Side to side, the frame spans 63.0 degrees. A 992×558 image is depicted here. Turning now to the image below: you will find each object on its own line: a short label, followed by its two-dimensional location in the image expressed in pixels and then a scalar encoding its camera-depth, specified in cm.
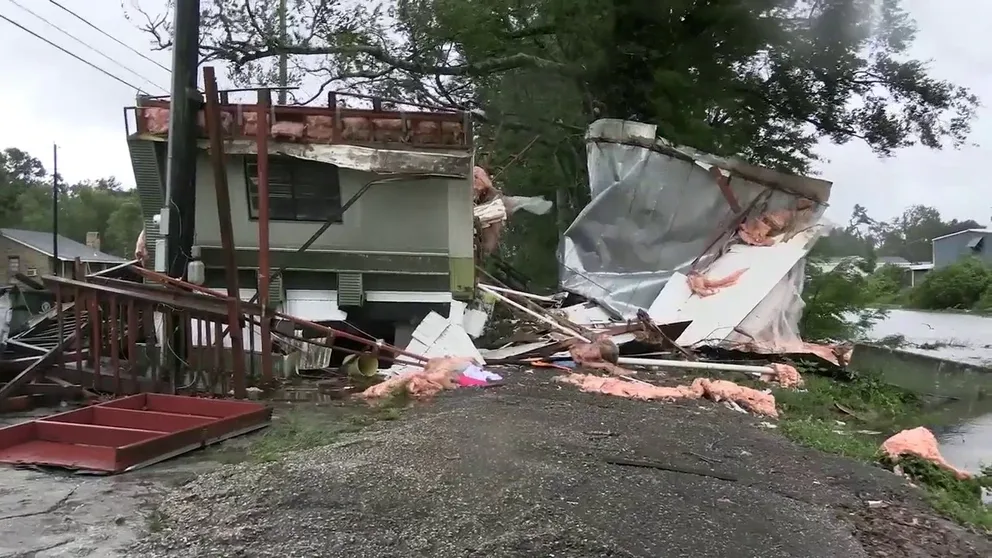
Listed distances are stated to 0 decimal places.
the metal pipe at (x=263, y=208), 857
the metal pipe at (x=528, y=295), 1433
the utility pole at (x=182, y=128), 895
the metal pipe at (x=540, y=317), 1151
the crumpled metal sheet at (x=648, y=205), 1394
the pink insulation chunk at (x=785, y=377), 1016
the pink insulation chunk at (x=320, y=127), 1033
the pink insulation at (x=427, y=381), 819
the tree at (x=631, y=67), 1479
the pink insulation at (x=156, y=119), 1012
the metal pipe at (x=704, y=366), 1049
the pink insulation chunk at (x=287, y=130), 1021
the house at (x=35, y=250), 3734
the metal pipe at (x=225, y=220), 756
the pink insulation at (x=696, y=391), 845
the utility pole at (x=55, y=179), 3103
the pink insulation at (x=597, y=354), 1038
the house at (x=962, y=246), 5525
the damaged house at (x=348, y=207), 1034
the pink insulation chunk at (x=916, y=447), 658
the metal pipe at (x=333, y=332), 885
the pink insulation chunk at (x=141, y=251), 1182
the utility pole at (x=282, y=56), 1691
